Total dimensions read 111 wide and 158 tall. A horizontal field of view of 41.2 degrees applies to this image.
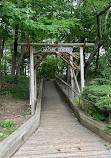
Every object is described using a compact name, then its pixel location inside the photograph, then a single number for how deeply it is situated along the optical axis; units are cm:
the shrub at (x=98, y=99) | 443
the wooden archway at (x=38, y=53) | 770
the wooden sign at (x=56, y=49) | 795
